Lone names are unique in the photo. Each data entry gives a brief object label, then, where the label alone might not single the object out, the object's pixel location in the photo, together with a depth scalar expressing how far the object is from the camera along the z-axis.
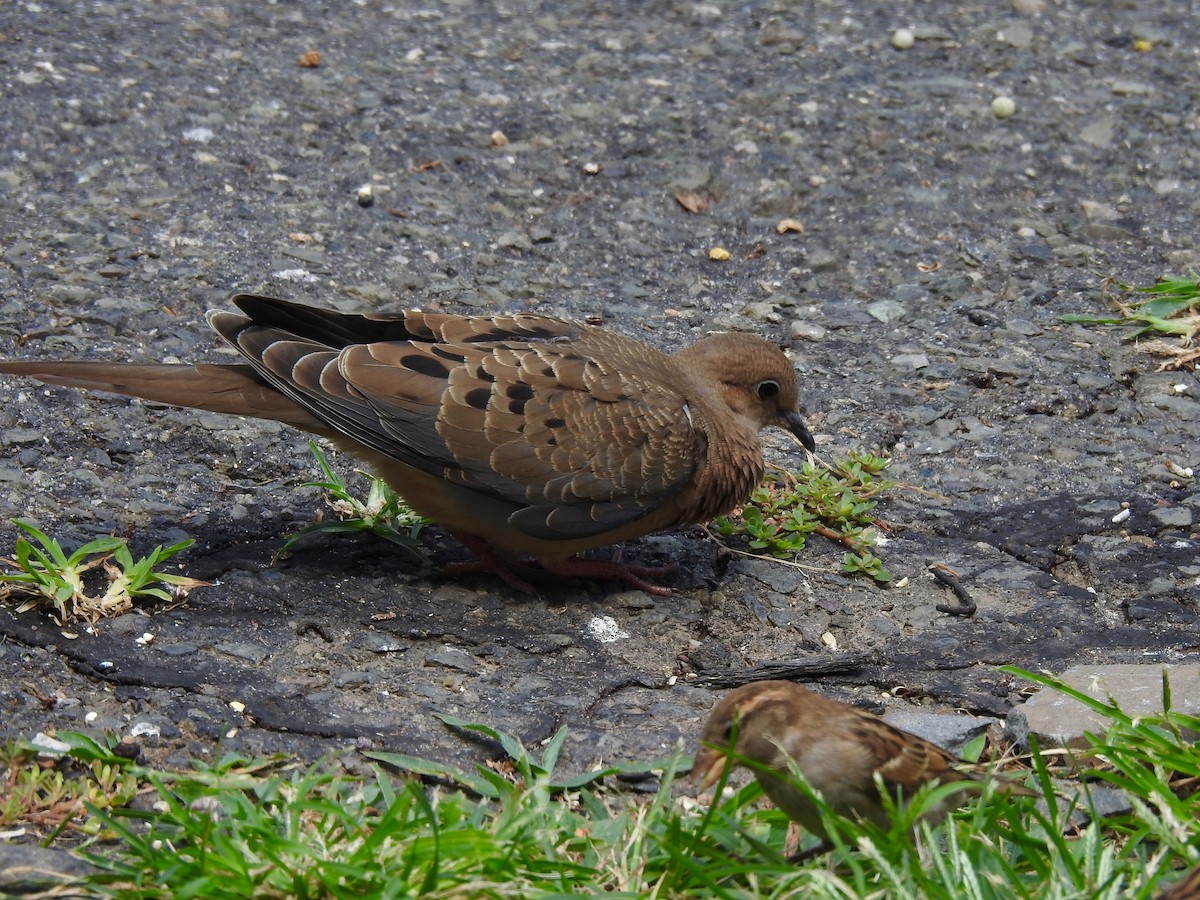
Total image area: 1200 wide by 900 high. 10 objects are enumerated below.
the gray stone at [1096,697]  7.25
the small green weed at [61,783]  6.34
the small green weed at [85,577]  8.01
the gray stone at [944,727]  7.41
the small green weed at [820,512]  9.50
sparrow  5.98
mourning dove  8.68
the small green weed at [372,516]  9.30
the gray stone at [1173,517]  9.70
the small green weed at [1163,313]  11.87
